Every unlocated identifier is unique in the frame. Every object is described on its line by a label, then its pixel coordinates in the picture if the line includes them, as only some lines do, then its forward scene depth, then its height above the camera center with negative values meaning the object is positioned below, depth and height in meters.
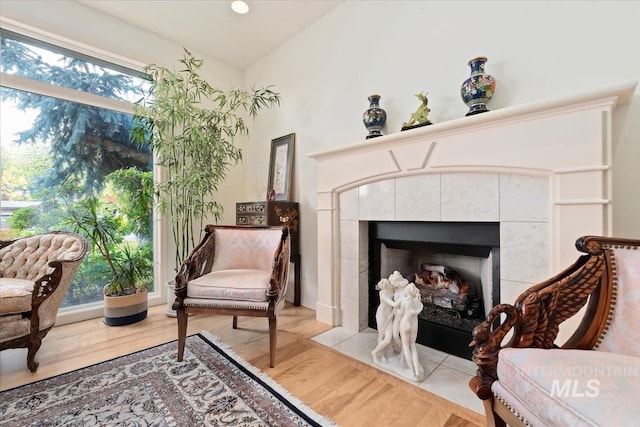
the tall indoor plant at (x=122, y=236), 2.30 -0.20
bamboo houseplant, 2.40 +0.66
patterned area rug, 1.22 -0.92
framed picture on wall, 2.86 +0.51
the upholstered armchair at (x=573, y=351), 0.64 -0.43
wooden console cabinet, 2.57 -0.03
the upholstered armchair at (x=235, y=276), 1.63 -0.42
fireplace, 1.24 +0.18
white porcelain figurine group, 1.53 -0.68
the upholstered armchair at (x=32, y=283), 1.56 -0.43
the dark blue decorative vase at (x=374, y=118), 2.04 +0.73
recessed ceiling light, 2.41 +1.89
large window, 2.19 +0.60
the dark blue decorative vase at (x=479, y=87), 1.56 +0.73
